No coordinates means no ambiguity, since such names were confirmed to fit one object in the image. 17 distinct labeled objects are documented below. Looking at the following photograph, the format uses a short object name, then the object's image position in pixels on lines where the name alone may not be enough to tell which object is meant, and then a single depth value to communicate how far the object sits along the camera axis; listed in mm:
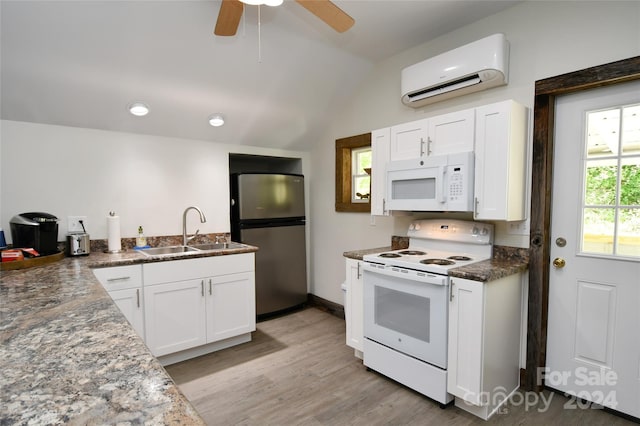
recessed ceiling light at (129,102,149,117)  2637
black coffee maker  2166
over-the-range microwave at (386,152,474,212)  2158
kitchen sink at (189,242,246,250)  3195
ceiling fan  1599
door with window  1890
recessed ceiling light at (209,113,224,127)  3032
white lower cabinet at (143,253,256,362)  2488
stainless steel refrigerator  3436
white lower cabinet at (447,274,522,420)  1854
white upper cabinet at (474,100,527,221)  2006
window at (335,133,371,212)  3492
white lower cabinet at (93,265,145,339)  2295
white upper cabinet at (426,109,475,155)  2156
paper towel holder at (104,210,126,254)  2674
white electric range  2010
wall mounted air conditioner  2148
